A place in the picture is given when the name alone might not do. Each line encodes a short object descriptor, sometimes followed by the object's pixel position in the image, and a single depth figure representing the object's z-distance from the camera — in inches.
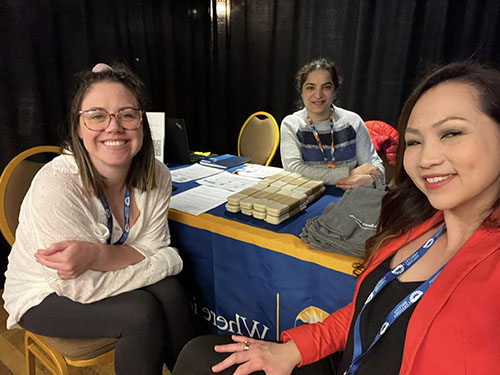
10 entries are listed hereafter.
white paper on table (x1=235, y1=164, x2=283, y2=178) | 75.0
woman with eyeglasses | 39.4
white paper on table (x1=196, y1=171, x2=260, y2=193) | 66.7
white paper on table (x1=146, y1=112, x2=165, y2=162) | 70.5
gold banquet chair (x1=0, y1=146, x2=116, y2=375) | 40.9
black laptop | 80.5
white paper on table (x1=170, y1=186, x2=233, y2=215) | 56.6
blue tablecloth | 43.4
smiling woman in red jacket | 21.4
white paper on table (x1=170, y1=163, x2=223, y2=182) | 73.8
